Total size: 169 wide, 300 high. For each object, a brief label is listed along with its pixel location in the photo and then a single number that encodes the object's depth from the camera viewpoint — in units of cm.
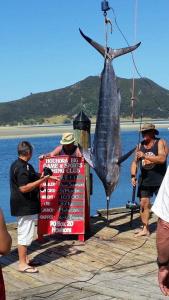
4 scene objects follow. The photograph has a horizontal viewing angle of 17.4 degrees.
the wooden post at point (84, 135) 813
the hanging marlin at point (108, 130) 676
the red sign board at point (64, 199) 785
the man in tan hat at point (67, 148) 769
